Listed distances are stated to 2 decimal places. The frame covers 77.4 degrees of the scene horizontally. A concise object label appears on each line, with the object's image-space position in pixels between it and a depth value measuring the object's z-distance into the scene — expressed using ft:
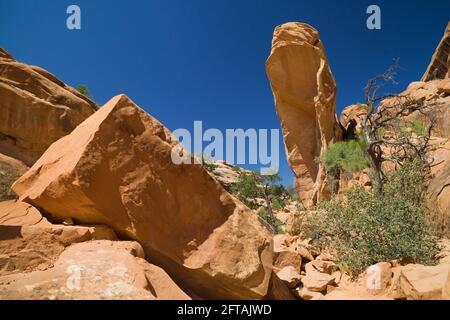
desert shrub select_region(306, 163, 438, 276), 18.11
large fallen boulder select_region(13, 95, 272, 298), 10.60
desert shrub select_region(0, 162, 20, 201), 21.22
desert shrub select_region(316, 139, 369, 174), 49.98
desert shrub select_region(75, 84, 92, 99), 69.87
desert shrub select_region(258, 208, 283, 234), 52.28
